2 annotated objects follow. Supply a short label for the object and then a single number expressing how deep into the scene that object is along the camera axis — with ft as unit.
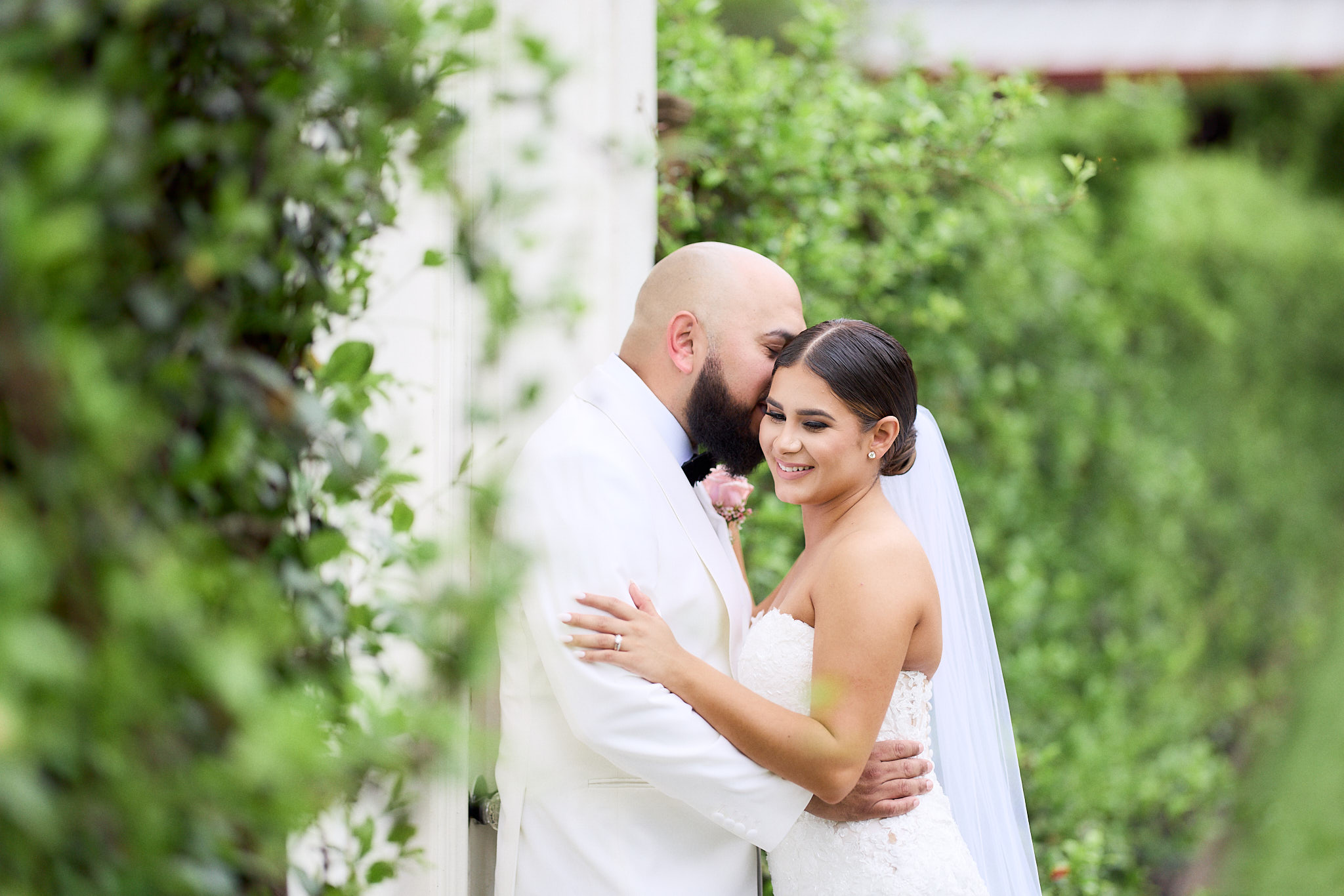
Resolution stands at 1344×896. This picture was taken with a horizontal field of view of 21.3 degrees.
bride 13.23
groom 13.15
